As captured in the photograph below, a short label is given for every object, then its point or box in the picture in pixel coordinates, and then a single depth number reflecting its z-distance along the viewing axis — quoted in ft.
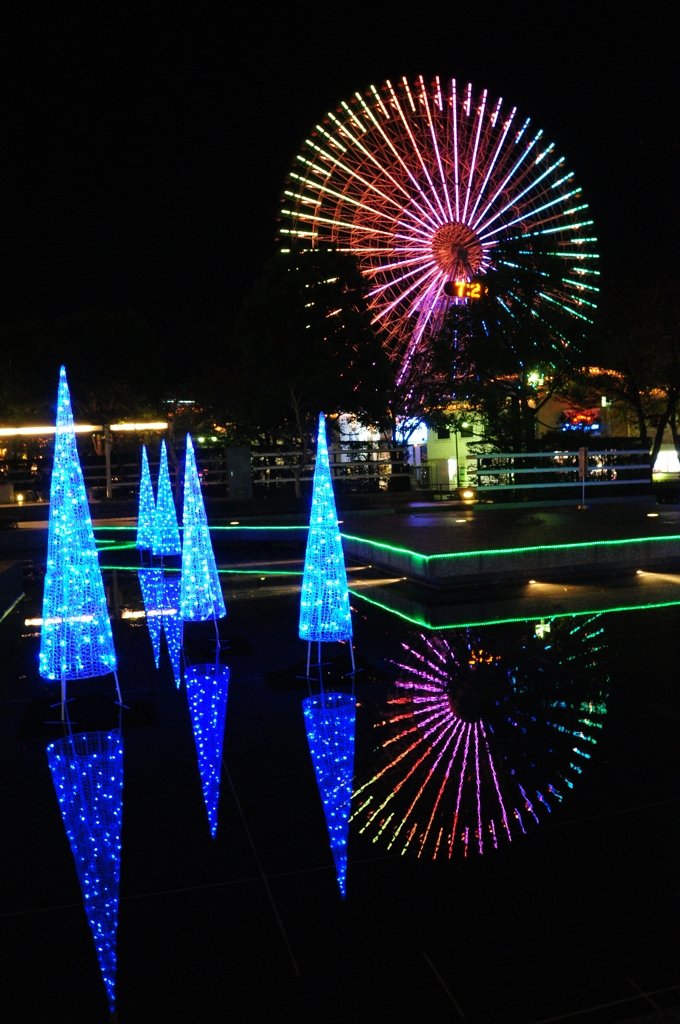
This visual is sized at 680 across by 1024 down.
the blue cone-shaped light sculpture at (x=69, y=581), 17.22
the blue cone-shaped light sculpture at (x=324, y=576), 19.76
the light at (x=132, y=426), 80.21
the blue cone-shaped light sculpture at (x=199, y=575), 24.14
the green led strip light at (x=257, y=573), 37.35
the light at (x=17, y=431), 68.76
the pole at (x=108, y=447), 76.79
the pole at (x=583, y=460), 54.85
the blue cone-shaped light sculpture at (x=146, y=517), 44.93
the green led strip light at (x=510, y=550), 30.45
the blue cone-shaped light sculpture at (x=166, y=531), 43.28
